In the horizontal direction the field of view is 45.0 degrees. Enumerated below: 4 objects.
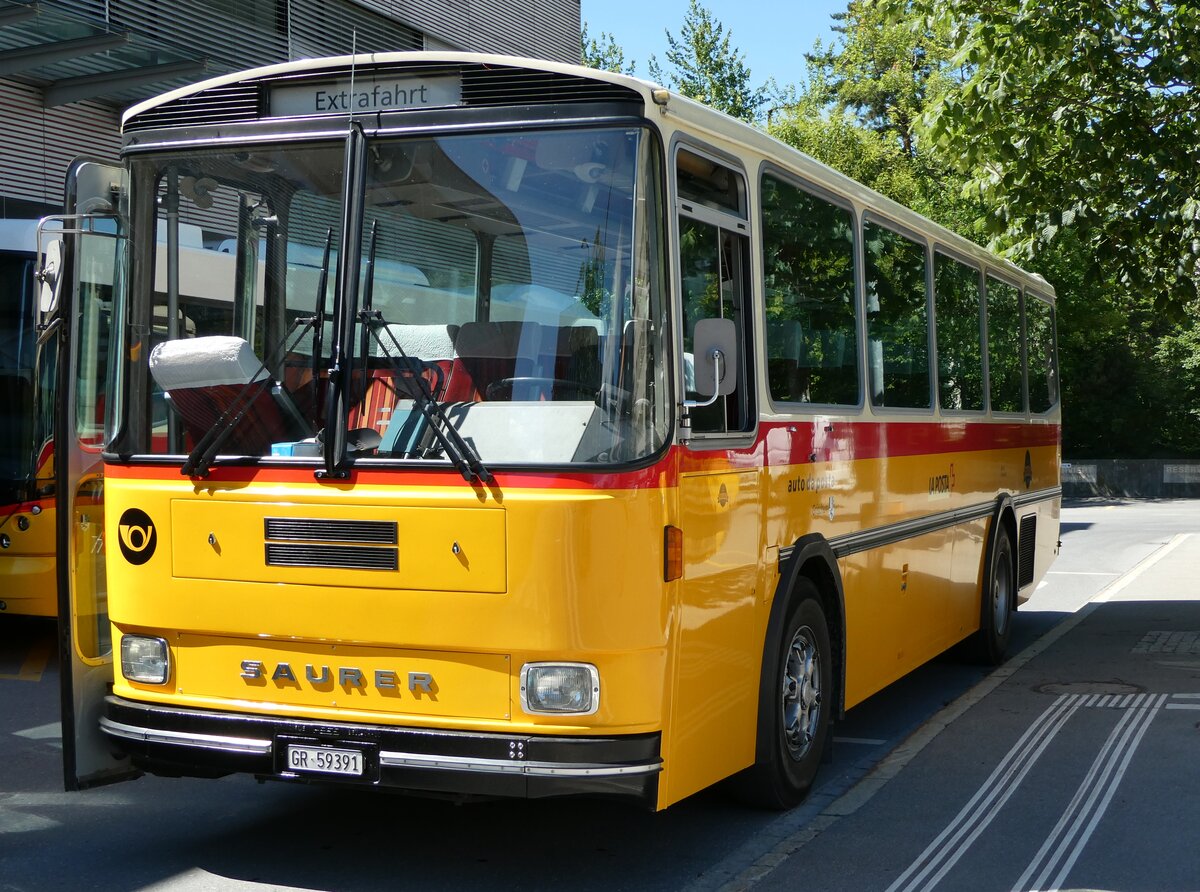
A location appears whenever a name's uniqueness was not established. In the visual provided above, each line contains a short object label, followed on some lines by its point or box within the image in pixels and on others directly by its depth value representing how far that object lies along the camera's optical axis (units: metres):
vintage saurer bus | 4.95
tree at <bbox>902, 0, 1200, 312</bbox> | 11.64
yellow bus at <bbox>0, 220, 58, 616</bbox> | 10.60
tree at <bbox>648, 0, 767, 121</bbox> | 49.66
